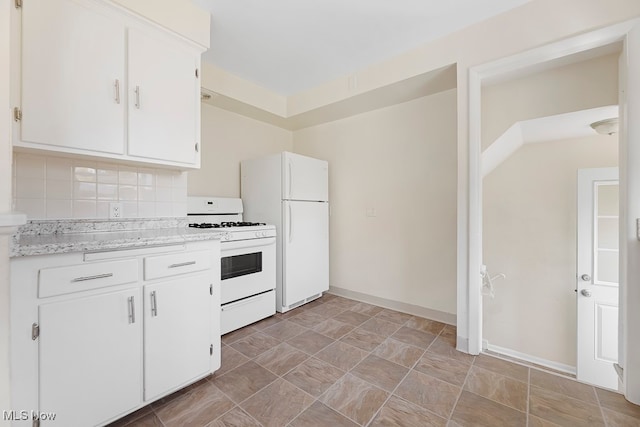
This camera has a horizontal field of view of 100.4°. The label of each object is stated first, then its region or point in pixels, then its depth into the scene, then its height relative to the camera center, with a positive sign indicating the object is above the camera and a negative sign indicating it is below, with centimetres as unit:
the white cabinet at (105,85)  137 +75
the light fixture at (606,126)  218 +72
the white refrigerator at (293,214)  282 -2
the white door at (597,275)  248 -60
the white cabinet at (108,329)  109 -57
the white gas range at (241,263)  235 -49
